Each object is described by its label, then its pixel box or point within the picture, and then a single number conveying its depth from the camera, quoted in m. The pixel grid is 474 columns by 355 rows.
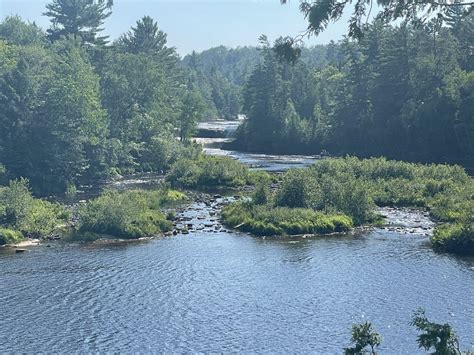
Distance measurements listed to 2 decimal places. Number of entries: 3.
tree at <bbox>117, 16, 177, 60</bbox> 170.12
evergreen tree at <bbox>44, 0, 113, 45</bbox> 144.75
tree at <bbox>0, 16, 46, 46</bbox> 147.75
